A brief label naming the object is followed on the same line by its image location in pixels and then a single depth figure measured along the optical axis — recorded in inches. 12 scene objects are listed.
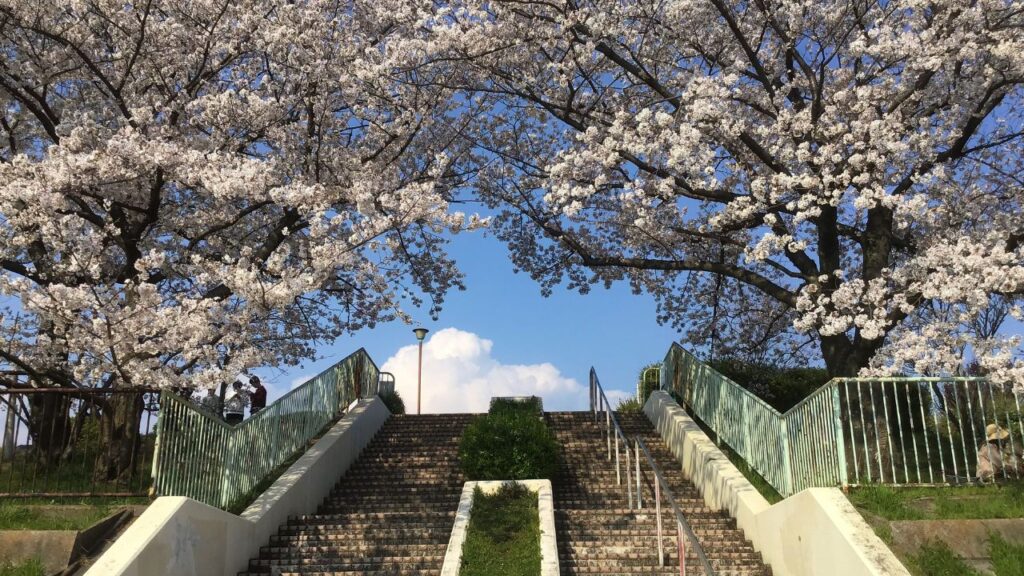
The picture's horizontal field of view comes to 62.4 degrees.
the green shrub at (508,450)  480.1
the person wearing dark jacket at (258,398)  741.3
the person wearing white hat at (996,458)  378.6
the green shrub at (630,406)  876.4
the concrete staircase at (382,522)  384.8
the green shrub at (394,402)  805.9
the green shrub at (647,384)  868.0
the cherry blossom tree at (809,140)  451.8
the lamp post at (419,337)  1010.7
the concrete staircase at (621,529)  378.9
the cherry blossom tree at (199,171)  433.4
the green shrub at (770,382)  681.6
